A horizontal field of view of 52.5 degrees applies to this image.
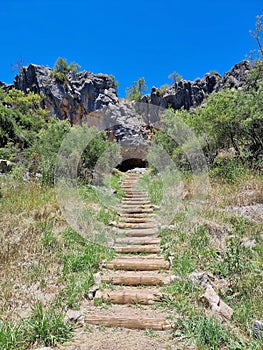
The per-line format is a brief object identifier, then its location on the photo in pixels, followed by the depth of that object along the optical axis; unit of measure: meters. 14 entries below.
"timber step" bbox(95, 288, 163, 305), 3.44
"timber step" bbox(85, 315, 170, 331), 2.91
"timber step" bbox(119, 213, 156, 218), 7.40
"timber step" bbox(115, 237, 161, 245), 5.49
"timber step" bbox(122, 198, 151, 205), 8.91
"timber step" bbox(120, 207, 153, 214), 7.90
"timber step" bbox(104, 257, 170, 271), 4.33
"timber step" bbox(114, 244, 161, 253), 5.10
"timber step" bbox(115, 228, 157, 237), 6.00
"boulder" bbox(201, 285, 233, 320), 3.01
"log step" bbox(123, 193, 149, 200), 10.13
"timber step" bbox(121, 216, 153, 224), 6.97
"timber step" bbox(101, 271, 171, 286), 3.87
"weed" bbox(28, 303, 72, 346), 2.62
